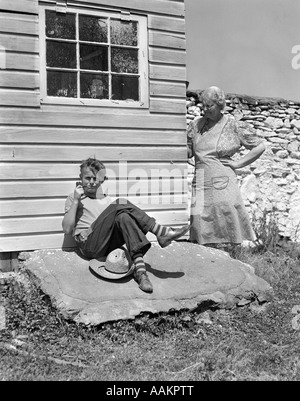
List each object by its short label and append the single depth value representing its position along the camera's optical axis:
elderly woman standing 6.76
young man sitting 5.47
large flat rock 5.16
